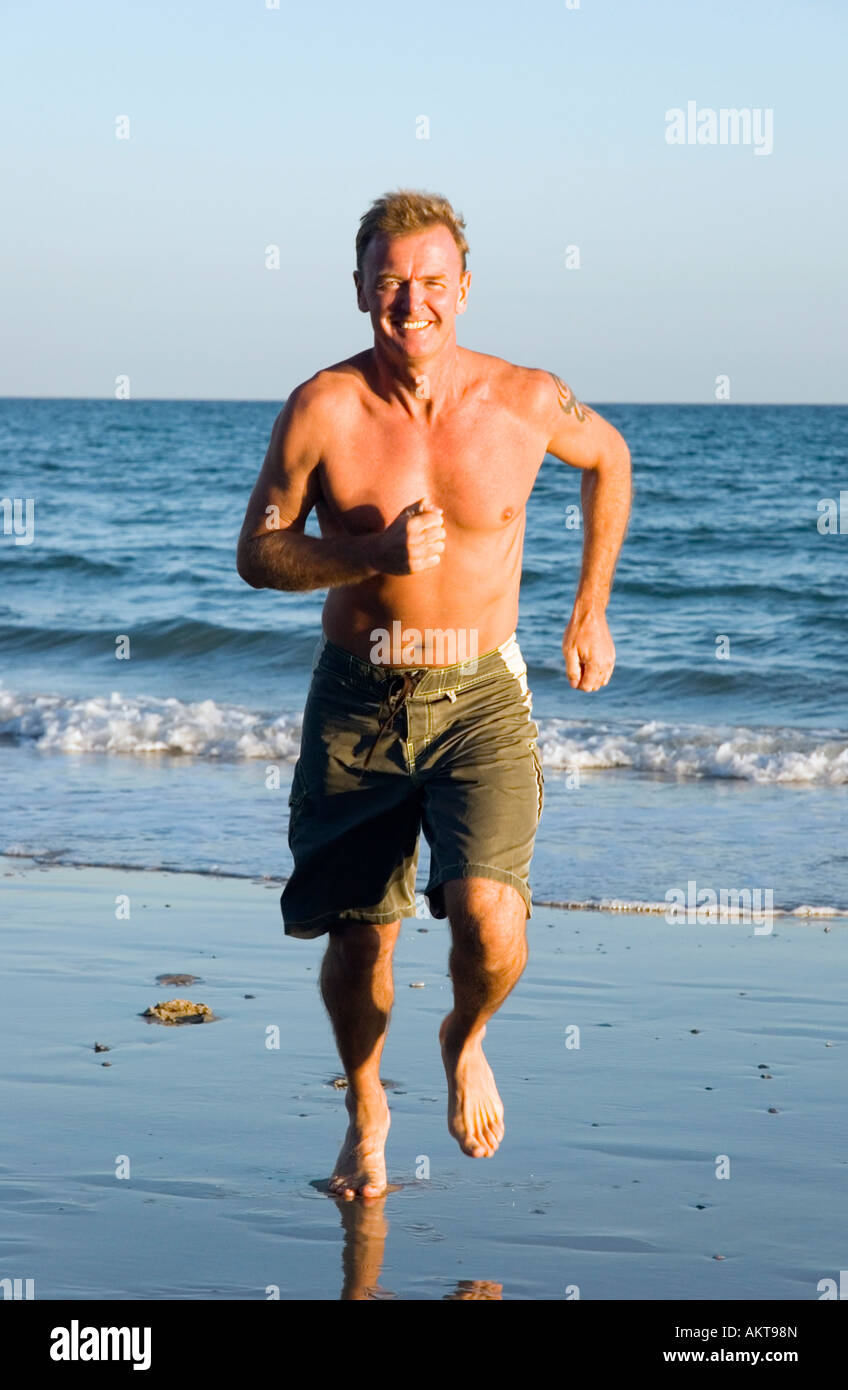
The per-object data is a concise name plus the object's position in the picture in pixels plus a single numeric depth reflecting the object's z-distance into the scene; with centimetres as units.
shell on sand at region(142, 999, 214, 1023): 545
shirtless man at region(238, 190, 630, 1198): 399
